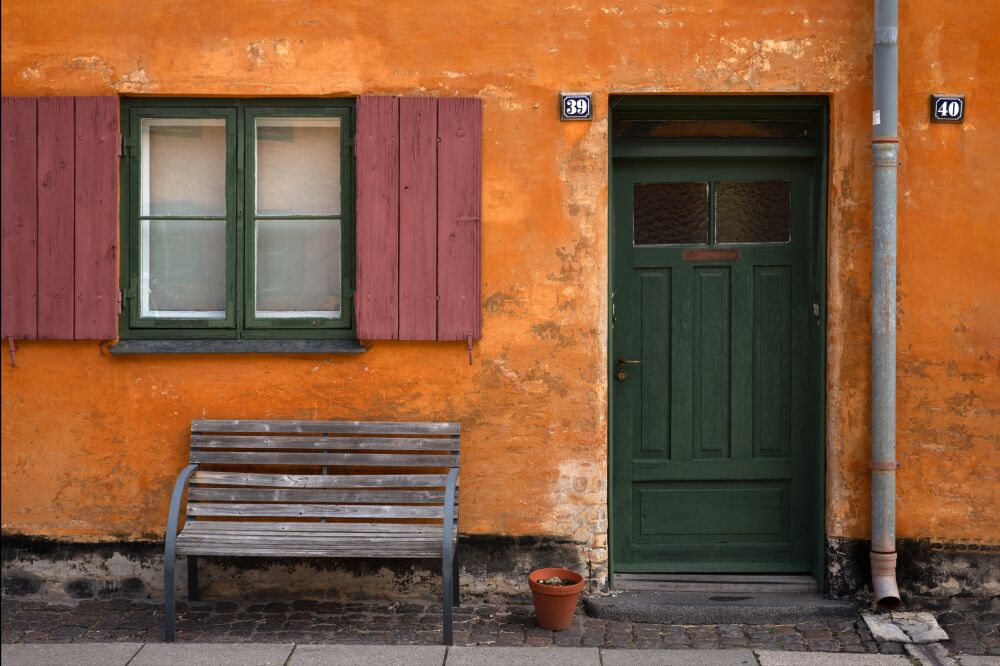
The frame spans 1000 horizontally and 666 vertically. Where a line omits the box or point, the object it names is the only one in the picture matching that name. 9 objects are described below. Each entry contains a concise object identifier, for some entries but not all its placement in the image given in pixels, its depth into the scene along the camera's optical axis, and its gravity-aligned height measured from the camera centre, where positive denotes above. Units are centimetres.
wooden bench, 483 -79
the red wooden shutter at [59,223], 507 +55
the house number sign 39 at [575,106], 501 +116
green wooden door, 531 -22
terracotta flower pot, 464 -134
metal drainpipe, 478 +14
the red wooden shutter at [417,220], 503 +56
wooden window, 520 +57
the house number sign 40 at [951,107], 491 +113
